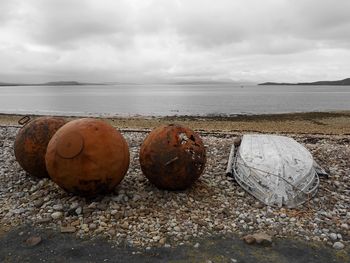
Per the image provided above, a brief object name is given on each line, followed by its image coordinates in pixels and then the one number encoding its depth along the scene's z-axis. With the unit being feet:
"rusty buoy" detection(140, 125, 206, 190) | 22.16
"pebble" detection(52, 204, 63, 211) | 21.33
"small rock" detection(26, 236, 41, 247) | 17.84
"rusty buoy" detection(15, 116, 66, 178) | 25.07
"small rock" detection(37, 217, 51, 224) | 20.13
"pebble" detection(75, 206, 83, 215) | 20.71
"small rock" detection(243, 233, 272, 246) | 17.66
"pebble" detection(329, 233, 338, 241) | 18.39
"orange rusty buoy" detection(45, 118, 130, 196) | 20.31
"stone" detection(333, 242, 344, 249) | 17.51
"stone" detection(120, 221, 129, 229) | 19.25
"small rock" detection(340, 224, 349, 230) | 19.49
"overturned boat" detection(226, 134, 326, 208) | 22.89
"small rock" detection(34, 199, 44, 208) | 22.08
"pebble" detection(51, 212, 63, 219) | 20.52
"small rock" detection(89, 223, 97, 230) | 19.29
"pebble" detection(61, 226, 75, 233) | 18.94
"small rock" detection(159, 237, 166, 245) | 17.82
